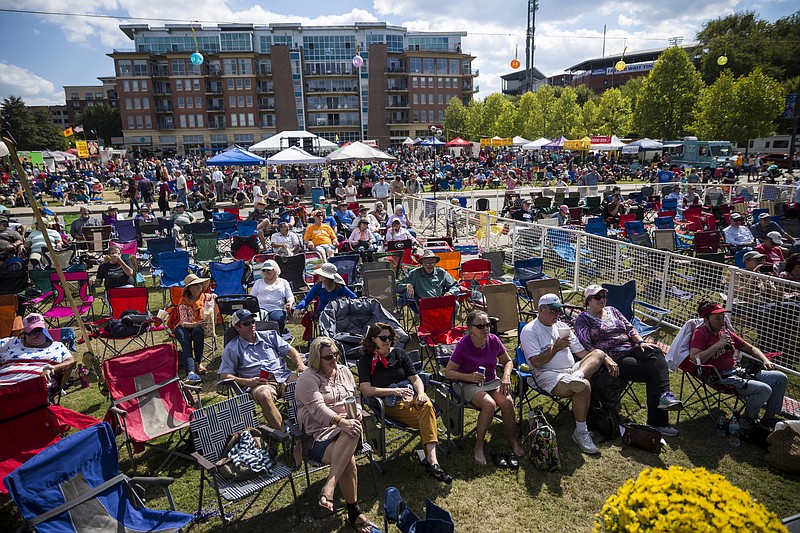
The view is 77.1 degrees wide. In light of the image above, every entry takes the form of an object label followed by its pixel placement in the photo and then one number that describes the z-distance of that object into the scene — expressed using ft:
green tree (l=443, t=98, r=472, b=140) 204.72
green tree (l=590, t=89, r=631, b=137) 145.79
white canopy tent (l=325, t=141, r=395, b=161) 61.93
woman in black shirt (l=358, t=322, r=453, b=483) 14.25
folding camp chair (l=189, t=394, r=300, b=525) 11.79
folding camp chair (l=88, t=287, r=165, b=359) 22.99
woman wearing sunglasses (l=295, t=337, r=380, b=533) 12.42
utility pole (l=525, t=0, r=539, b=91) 189.88
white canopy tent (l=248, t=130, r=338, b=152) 71.46
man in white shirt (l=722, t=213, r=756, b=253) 33.71
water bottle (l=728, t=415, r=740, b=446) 15.51
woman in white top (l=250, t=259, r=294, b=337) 22.52
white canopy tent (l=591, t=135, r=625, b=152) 96.12
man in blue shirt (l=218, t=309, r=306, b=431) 15.69
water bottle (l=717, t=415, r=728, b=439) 15.94
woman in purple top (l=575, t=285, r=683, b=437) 16.20
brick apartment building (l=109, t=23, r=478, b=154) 246.68
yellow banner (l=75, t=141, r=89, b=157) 111.14
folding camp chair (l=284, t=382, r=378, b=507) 12.84
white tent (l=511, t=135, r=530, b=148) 112.27
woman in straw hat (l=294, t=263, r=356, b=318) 22.11
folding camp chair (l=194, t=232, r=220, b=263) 34.81
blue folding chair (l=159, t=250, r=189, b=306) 29.35
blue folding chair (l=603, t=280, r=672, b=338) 21.70
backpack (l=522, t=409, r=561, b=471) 14.43
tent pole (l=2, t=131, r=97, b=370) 17.48
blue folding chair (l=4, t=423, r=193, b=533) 9.81
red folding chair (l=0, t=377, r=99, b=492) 13.12
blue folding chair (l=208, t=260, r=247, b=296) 27.12
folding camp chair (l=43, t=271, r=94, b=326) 25.33
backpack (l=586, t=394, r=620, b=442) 15.97
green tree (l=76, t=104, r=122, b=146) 291.58
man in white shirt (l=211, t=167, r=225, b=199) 85.46
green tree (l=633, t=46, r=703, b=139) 120.67
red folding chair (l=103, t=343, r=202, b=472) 14.38
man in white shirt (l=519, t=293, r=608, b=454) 15.64
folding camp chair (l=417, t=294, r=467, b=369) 19.83
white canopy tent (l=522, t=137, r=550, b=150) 100.54
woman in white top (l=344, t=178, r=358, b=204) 69.04
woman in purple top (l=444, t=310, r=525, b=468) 15.14
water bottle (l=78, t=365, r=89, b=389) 20.06
